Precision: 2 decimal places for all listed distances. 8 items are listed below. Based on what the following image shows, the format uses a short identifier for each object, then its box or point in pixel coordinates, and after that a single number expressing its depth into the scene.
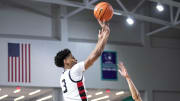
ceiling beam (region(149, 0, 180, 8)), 14.71
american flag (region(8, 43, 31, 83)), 16.44
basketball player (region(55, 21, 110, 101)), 5.27
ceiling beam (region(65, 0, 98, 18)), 16.73
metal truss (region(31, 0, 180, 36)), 15.17
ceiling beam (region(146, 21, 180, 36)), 17.60
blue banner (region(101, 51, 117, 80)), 18.02
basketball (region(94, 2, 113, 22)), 5.98
